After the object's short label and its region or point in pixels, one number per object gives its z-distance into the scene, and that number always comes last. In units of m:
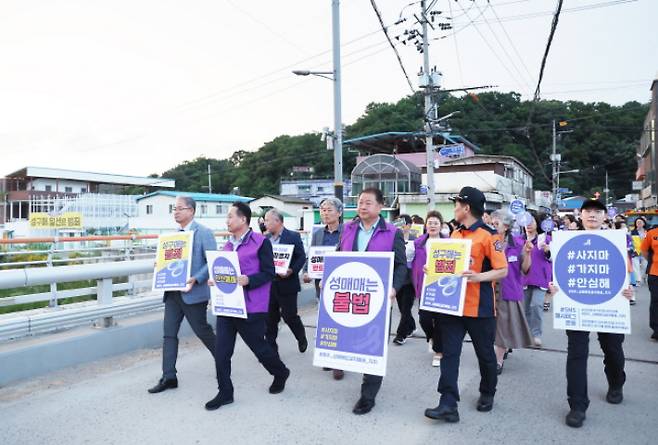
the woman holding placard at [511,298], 5.61
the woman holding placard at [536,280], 6.84
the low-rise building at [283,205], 47.38
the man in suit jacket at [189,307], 5.00
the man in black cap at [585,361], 4.07
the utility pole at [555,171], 44.80
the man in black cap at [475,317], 4.13
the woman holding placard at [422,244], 6.96
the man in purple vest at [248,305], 4.55
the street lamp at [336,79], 15.59
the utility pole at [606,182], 62.42
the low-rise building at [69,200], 22.37
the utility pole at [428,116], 22.22
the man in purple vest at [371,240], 4.37
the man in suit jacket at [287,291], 6.25
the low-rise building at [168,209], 38.12
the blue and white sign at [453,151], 22.94
